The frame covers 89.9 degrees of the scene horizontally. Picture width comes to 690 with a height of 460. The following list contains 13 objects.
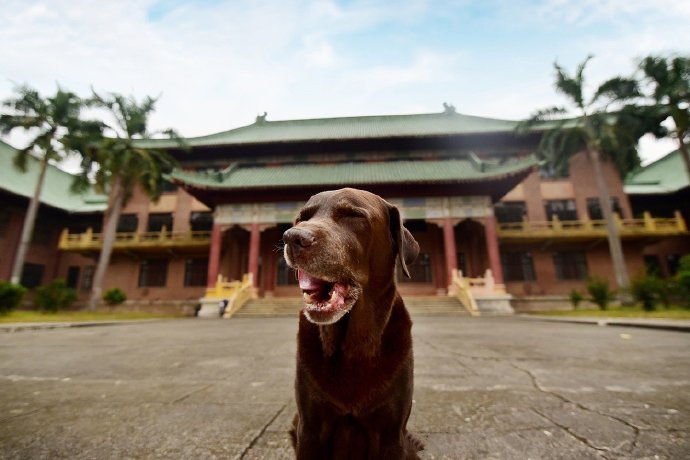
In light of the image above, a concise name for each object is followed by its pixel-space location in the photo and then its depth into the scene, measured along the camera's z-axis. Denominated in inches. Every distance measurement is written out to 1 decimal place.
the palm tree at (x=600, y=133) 655.1
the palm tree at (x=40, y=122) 693.9
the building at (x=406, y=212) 718.5
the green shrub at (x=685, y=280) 450.0
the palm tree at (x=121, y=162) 704.4
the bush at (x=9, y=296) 471.8
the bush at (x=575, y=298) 616.1
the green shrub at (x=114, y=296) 690.2
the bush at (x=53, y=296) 628.7
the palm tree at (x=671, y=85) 627.2
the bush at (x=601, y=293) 537.0
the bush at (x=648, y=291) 470.3
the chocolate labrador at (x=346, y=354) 48.6
